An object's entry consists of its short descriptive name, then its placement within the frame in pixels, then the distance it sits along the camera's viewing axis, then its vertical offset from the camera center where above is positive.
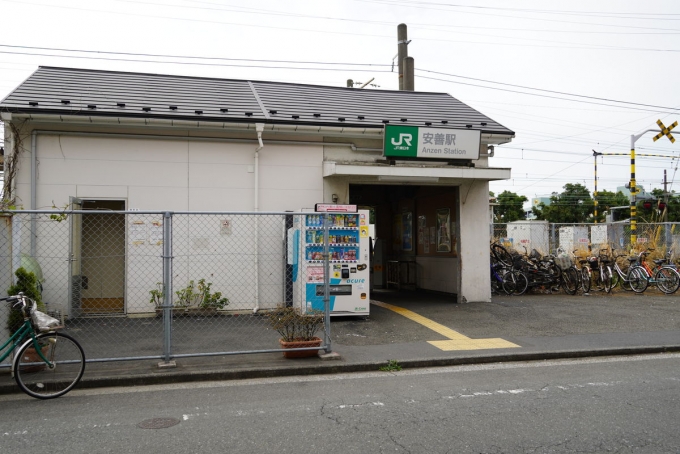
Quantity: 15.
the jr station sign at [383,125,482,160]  12.32 +2.11
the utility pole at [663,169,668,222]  58.16 +5.70
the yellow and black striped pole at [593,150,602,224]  32.50 +4.73
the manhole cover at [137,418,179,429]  5.20 -1.82
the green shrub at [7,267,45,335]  7.02 -0.70
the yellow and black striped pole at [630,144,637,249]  22.39 +2.13
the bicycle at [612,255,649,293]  16.11 -1.33
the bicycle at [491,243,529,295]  15.54 -1.29
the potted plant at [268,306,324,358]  7.81 -1.35
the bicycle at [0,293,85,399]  6.23 -1.36
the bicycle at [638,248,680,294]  15.84 -1.29
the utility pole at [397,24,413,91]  24.14 +8.65
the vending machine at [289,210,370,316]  10.55 -0.52
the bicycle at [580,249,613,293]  15.98 -1.19
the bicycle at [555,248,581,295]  15.80 -1.20
